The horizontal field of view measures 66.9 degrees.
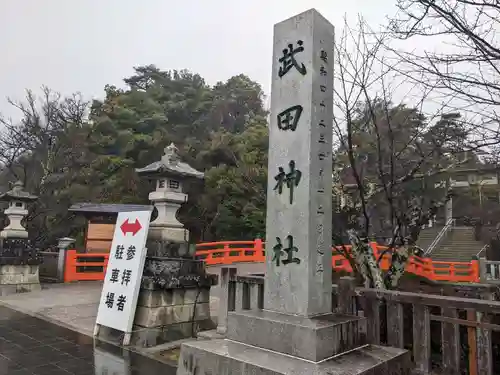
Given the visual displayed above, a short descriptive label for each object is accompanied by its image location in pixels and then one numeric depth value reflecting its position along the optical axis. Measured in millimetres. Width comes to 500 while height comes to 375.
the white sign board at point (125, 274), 6125
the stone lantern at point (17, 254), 11914
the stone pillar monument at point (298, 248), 3148
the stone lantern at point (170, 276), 6293
